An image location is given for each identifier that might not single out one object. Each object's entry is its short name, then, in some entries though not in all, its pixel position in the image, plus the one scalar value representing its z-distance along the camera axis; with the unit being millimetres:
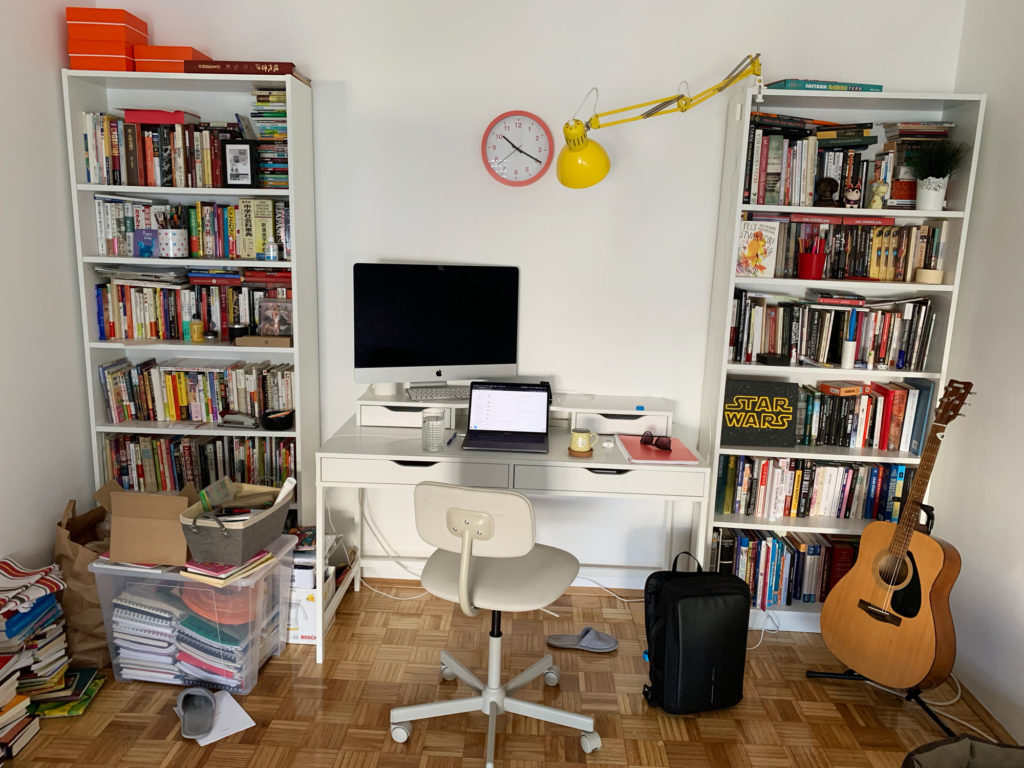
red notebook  2441
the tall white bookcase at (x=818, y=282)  2498
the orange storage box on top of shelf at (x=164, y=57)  2590
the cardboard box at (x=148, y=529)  2314
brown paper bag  2430
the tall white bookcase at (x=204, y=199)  2641
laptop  2633
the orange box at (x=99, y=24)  2553
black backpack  2258
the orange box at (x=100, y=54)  2570
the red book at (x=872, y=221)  2674
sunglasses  2560
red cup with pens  2645
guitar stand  2285
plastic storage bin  2324
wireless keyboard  2773
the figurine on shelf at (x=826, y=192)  2621
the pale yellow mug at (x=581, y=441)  2490
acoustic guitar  2203
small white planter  2502
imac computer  2672
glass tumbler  2473
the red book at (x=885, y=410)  2723
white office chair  1892
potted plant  2475
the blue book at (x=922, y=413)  2678
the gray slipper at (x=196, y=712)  2152
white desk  2426
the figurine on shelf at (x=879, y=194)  2609
